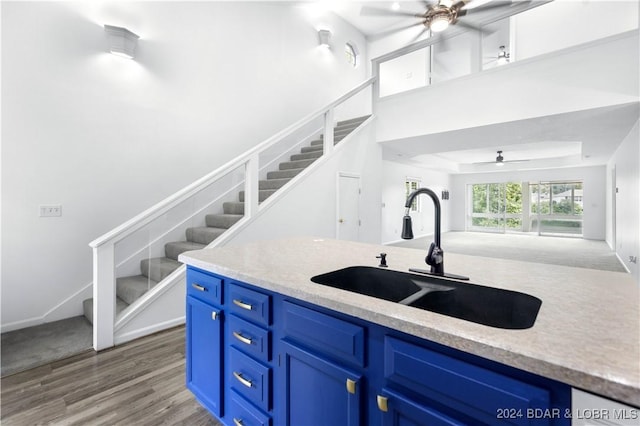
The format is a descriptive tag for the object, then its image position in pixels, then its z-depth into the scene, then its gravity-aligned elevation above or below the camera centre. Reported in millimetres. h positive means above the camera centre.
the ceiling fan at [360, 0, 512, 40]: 4070 +2709
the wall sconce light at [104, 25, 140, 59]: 3361 +1886
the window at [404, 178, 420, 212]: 9483 +763
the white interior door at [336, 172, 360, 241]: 4938 +42
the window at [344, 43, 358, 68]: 7491 +3932
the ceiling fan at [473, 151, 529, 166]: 8344 +1477
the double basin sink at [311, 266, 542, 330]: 1113 -355
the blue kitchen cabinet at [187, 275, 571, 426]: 712 -516
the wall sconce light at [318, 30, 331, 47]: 6438 +3648
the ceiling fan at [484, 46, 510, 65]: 6981 +3635
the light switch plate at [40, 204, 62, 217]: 3090 -16
